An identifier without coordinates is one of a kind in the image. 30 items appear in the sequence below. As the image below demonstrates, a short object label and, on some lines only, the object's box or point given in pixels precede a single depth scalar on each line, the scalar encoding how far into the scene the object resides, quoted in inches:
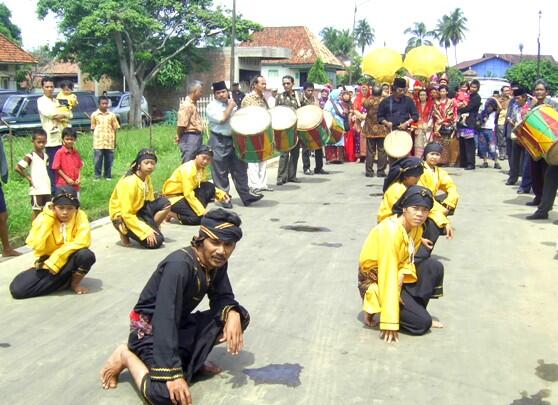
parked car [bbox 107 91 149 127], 965.2
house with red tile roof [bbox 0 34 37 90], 1214.9
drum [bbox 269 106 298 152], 431.2
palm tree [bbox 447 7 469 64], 3621.3
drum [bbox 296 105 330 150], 474.9
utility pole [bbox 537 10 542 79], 1736.0
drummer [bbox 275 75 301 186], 481.7
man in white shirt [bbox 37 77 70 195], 387.2
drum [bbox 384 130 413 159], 455.5
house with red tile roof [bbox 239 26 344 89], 1660.3
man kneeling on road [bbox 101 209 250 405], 140.8
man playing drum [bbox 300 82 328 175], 508.1
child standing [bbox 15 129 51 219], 324.2
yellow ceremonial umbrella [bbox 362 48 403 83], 643.5
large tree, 1107.9
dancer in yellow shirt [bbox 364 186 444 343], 183.5
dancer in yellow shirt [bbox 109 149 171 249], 287.9
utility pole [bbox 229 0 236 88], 947.7
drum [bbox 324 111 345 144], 531.6
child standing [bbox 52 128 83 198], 333.1
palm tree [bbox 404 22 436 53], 3531.0
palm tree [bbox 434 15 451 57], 3660.7
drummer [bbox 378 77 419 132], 491.2
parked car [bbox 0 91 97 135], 721.0
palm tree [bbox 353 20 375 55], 3907.5
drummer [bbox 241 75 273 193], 421.4
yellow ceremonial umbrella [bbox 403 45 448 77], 632.4
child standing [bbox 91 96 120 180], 487.2
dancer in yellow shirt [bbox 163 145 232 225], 335.3
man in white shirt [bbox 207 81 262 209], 392.8
